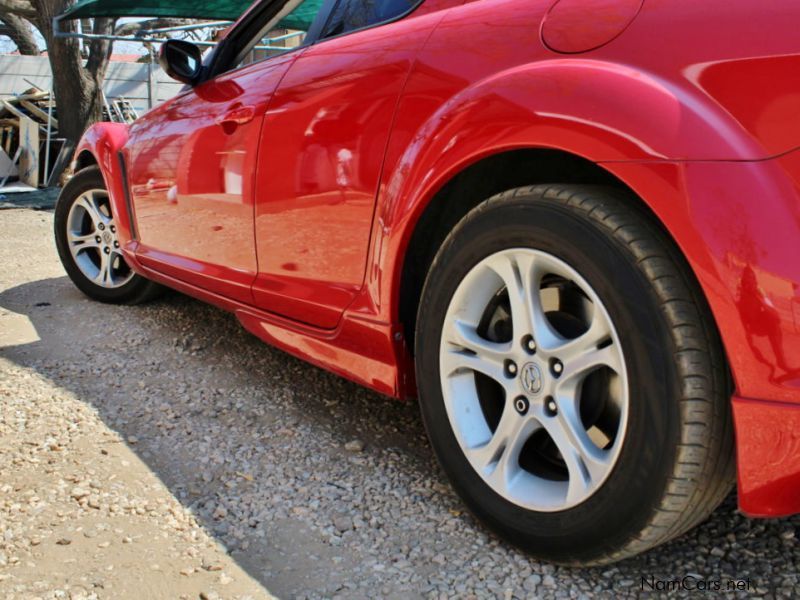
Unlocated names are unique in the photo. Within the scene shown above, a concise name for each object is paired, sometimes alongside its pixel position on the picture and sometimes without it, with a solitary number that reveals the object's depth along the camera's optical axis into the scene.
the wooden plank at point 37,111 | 11.74
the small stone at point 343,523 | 2.04
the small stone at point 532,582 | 1.75
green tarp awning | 8.49
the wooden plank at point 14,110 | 11.36
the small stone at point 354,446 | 2.49
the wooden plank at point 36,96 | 12.06
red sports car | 1.35
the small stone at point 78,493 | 2.16
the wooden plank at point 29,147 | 11.14
